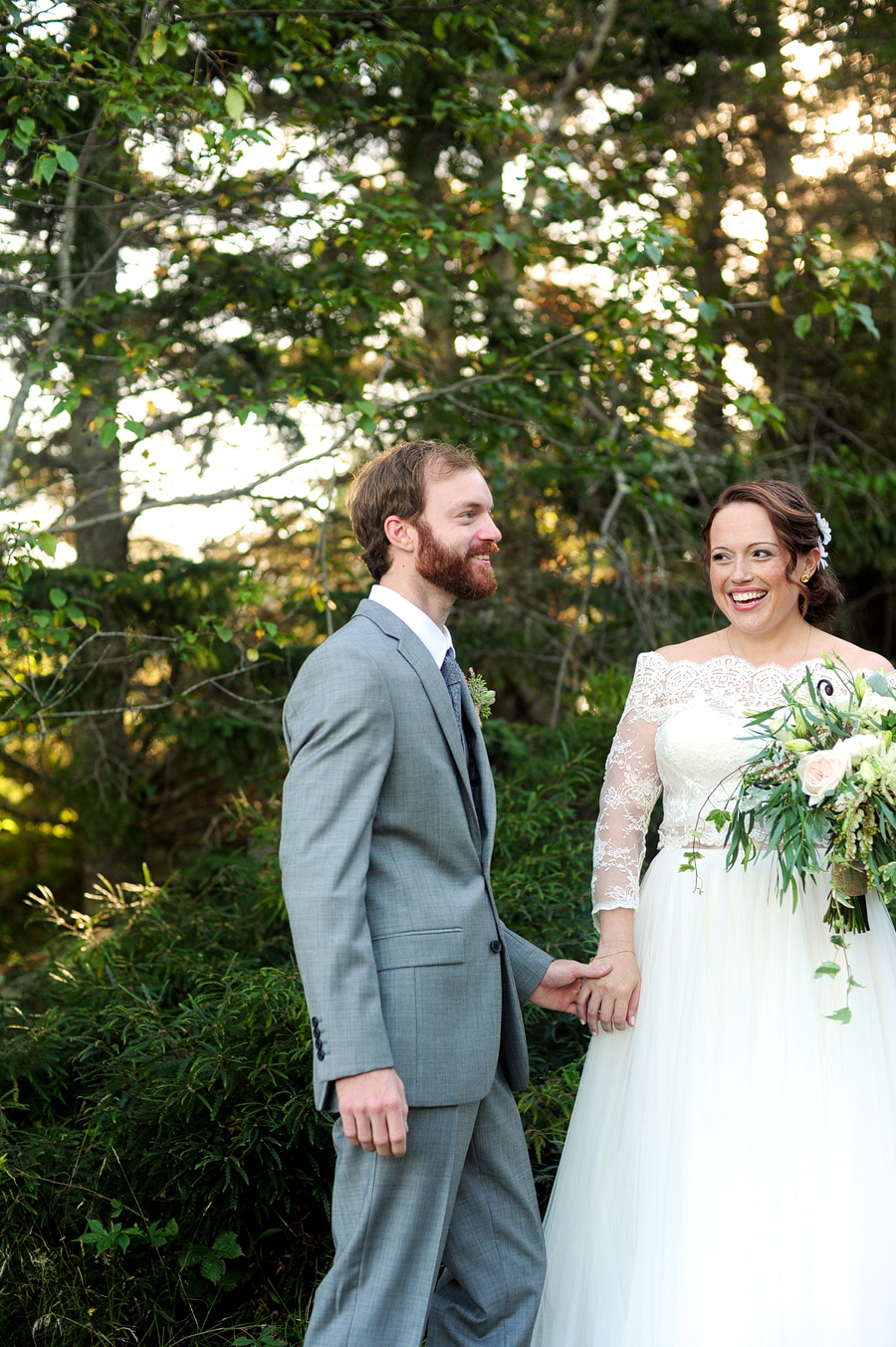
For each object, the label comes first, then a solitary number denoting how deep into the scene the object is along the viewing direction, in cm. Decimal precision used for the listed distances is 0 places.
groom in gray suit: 205
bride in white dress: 245
